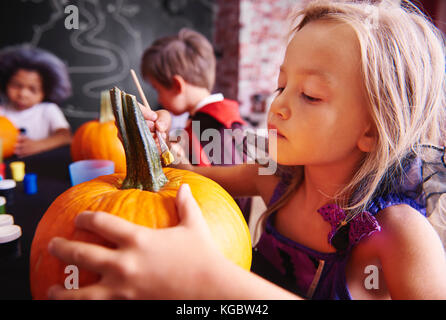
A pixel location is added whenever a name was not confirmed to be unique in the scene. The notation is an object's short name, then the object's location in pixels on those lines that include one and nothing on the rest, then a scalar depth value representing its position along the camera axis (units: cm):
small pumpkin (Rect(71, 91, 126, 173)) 109
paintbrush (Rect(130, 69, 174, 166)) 53
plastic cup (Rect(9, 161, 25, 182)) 105
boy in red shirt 136
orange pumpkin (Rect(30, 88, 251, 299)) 39
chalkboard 265
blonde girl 55
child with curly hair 219
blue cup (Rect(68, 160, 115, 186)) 88
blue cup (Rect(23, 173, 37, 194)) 92
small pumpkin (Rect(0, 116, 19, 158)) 143
